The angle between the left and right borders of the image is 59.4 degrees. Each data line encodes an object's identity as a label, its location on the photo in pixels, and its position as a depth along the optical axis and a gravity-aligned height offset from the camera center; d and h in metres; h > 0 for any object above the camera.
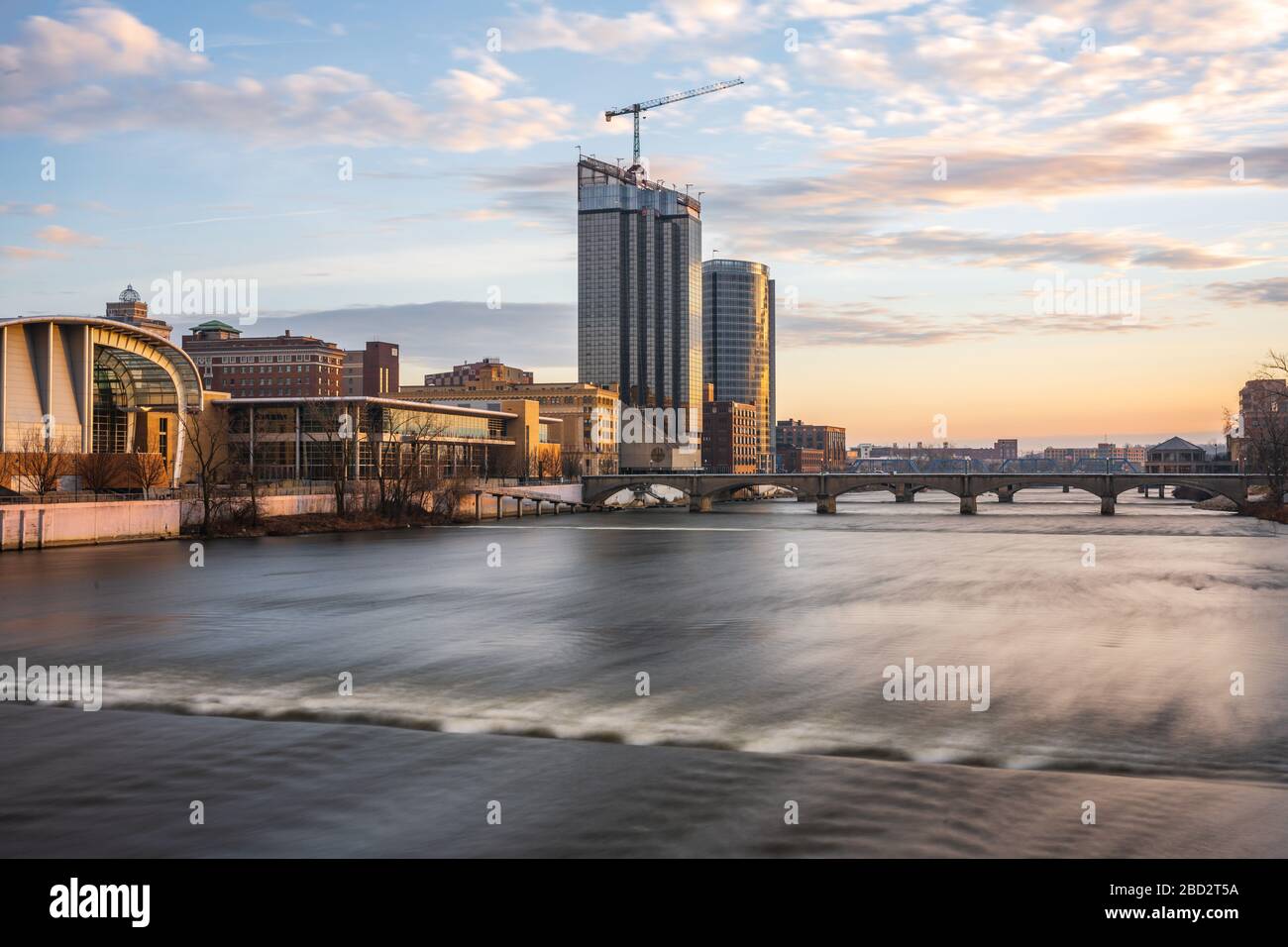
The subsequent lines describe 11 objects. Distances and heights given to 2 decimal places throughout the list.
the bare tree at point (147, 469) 101.56 -0.40
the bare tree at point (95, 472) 96.12 -0.62
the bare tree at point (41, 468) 86.25 -0.23
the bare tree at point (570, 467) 186.38 -0.74
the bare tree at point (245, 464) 85.62 +0.01
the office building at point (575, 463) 187.00 -0.08
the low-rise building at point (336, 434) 133.62 +3.57
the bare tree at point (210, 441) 84.62 +2.70
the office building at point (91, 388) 99.00 +7.24
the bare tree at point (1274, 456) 117.19 +0.38
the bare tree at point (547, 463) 171.75 -0.05
